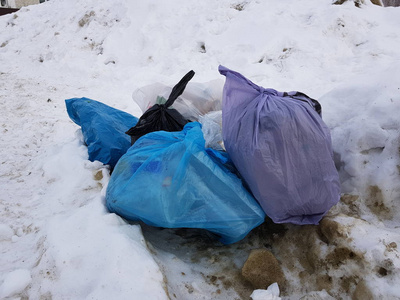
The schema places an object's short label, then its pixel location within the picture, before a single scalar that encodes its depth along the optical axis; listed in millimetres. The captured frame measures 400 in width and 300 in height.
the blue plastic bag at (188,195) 1346
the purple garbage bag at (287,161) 1322
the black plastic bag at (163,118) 1976
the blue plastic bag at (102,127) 2201
